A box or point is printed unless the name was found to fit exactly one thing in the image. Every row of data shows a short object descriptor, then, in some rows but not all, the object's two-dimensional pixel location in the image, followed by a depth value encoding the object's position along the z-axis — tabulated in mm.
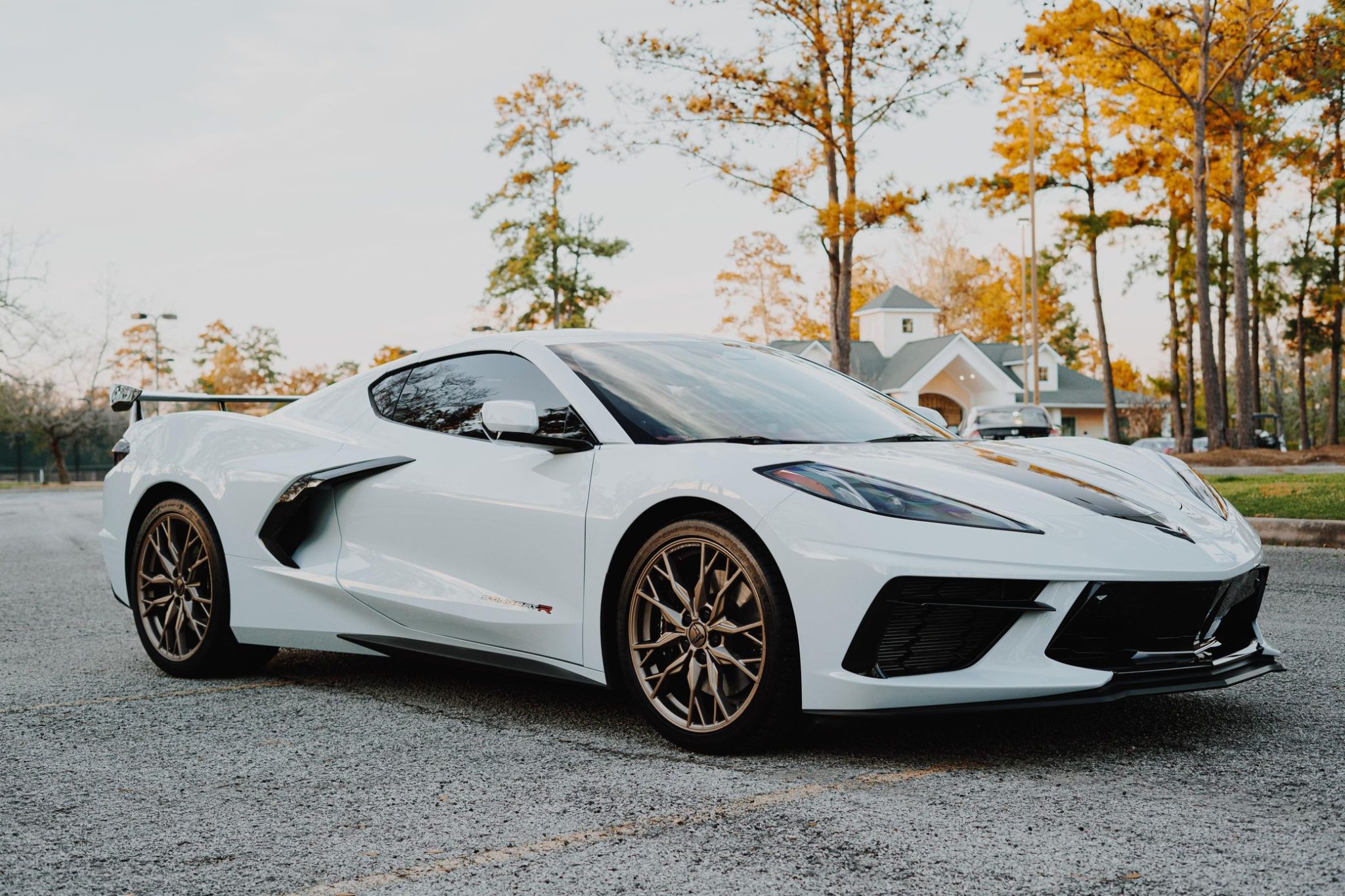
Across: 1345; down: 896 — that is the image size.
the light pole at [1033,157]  28408
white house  57000
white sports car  3357
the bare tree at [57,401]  49844
